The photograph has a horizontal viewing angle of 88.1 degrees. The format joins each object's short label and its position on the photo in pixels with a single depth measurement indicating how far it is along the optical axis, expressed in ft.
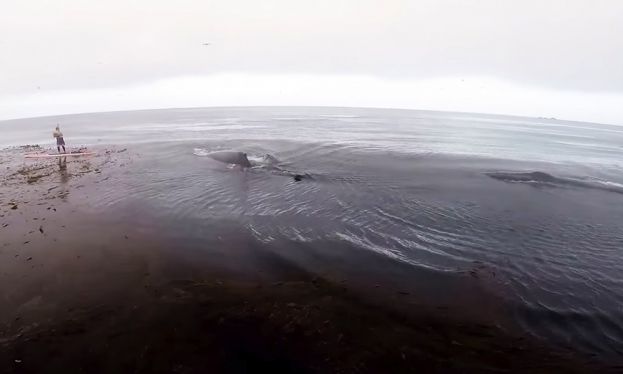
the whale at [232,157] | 92.58
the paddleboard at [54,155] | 105.70
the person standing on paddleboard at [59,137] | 104.58
